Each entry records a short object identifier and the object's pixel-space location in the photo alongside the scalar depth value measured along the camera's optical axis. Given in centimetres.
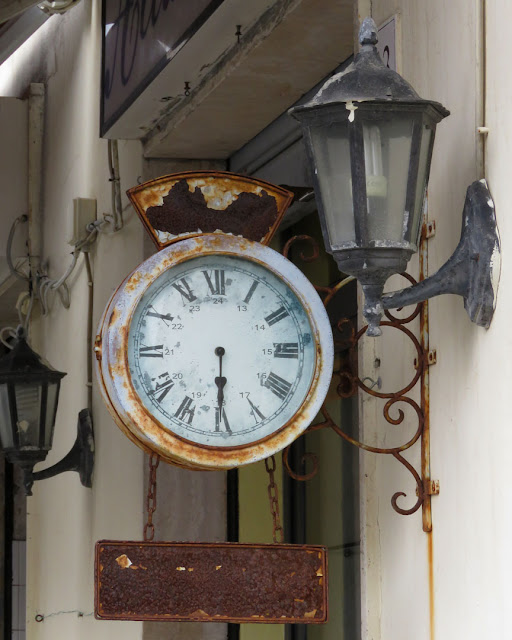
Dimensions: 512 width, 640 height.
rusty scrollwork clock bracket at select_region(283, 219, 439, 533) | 469
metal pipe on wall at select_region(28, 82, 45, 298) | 1195
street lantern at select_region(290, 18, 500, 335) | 411
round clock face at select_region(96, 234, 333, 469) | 468
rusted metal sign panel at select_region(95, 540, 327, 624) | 467
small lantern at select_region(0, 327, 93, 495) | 840
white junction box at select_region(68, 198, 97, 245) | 980
